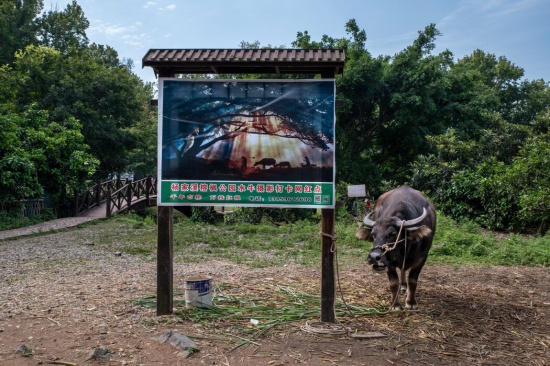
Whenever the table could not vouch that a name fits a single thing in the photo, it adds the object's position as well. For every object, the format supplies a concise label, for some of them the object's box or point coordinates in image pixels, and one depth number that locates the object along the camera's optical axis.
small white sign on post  5.48
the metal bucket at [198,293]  5.51
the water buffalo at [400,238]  5.50
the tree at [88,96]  22.34
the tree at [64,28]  31.66
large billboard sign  5.12
